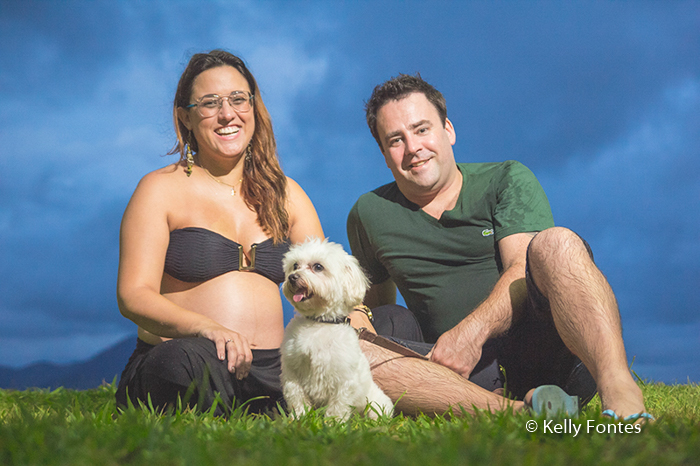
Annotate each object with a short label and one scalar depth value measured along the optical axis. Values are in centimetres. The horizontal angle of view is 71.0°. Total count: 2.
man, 260
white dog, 263
